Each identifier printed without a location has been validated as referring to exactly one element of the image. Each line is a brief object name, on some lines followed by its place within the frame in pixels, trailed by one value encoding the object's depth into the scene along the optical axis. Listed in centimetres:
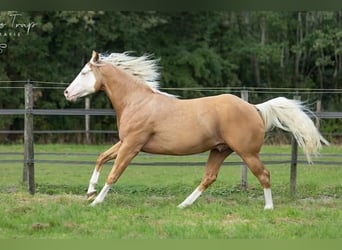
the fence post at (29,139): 1702
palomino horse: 1416
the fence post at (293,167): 1730
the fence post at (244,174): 1814
